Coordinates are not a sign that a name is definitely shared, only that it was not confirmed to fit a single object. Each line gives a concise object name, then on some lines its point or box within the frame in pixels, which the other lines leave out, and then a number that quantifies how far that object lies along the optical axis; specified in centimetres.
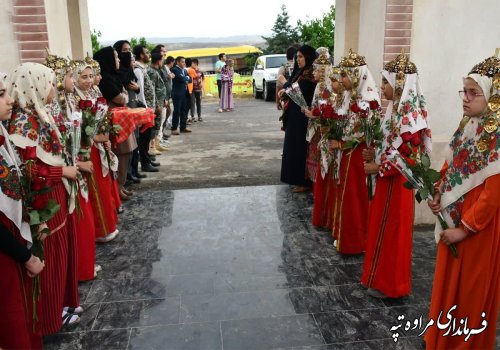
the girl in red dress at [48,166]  293
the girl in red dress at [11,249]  249
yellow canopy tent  2955
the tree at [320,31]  2236
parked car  1964
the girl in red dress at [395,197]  341
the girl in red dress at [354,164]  423
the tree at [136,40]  2190
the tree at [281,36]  3266
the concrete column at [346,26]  671
